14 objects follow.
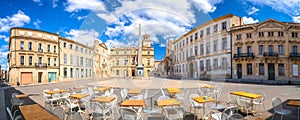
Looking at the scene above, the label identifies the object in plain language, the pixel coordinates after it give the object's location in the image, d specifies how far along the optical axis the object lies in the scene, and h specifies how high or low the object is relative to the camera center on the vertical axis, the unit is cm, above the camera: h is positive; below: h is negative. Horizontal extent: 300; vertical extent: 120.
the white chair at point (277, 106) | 488 -131
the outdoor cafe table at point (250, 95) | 584 -124
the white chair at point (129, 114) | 399 -125
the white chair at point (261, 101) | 613 -146
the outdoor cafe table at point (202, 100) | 508 -119
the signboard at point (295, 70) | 2308 -101
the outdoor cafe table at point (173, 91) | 797 -139
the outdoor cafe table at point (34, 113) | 384 -130
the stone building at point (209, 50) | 2825 +277
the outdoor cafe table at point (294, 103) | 477 -122
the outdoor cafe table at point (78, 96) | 630 -128
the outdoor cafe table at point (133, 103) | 484 -124
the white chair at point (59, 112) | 367 -111
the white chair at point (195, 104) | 562 -144
